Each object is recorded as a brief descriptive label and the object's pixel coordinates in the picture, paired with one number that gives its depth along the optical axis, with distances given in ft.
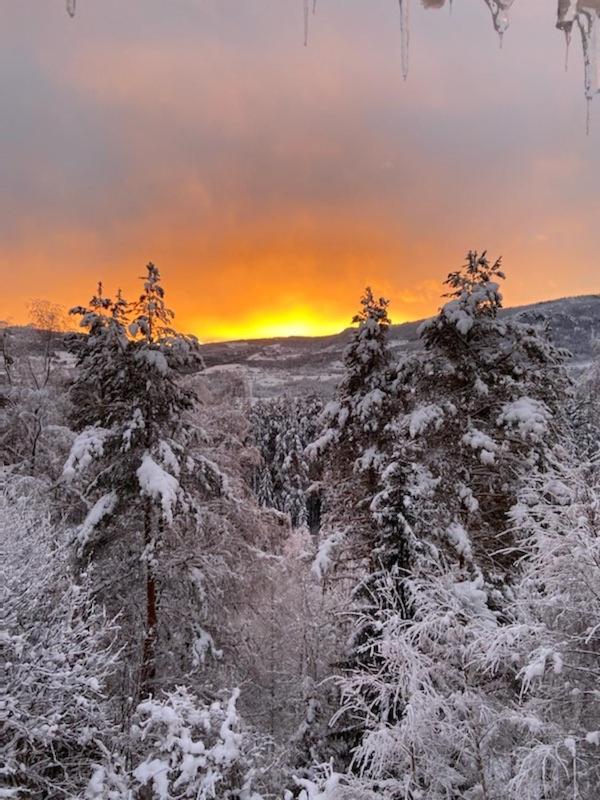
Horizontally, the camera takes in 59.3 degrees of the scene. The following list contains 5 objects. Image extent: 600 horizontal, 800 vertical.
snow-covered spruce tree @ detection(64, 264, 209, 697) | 33.50
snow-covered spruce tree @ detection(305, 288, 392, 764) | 38.42
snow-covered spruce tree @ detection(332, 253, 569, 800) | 31.27
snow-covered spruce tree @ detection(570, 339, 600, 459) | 62.65
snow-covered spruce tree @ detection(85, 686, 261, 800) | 19.31
